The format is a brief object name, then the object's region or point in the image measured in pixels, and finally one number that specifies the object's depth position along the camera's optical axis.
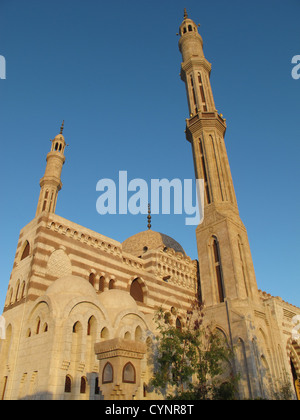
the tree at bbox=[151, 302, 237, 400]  17.91
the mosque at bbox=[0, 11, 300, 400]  16.16
